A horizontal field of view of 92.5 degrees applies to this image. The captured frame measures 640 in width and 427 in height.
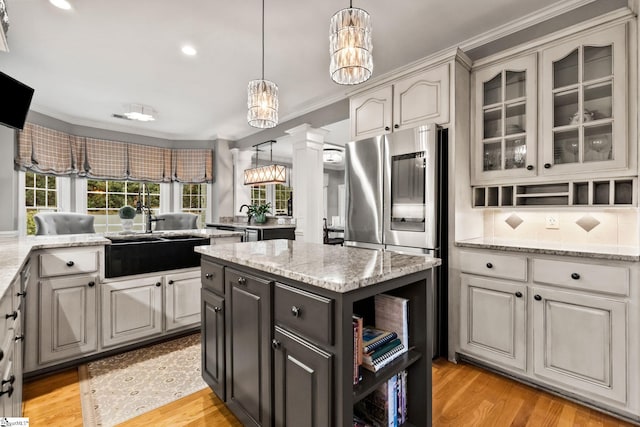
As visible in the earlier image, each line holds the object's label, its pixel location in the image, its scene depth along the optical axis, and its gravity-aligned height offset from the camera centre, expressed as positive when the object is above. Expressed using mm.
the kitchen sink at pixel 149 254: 2416 -363
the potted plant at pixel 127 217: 2871 -56
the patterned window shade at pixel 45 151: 3873 +822
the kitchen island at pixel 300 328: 1030 -492
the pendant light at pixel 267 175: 4730 +573
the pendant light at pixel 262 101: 2096 +758
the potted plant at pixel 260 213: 5067 -38
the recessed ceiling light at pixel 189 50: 2707 +1448
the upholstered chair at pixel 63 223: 3350 -141
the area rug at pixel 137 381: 1797 -1160
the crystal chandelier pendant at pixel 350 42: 1423 +796
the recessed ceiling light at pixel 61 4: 2117 +1453
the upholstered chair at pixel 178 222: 4926 -179
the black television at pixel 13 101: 1910 +723
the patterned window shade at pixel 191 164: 5758 +880
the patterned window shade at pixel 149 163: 5348 +861
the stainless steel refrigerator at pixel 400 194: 2344 +137
